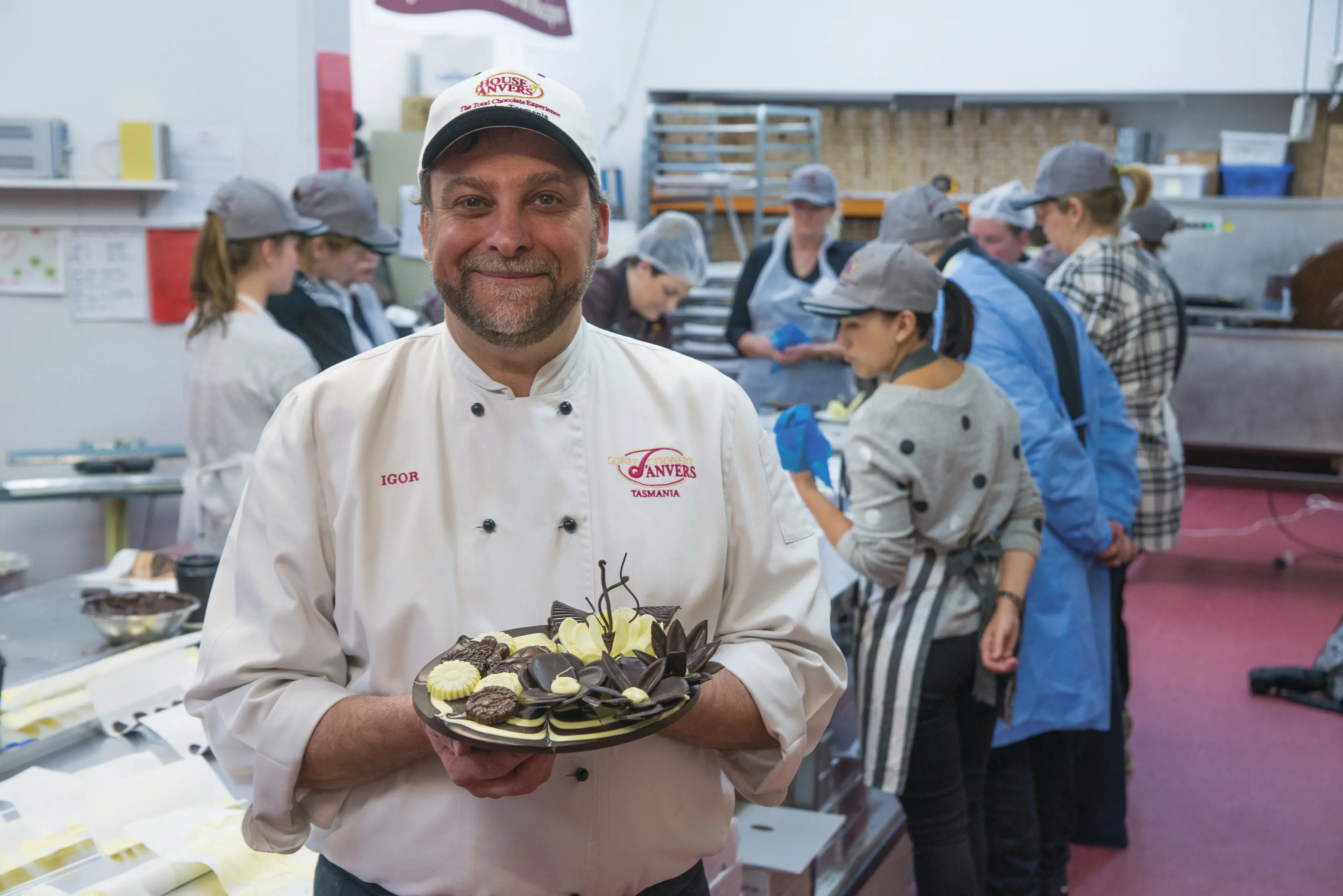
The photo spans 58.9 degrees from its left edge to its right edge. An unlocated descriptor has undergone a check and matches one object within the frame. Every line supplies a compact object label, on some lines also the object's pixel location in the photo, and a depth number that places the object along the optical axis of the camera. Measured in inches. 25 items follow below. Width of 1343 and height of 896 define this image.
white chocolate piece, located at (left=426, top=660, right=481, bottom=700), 40.6
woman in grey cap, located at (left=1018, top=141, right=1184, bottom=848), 127.7
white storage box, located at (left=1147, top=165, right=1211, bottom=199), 329.4
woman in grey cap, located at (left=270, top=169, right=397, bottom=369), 134.9
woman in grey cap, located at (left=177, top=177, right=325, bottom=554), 120.4
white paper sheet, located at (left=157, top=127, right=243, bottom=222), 167.5
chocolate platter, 39.3
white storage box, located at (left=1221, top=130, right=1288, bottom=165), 330.6
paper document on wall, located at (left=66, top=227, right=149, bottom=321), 167.3
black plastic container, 92.9
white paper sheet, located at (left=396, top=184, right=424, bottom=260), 241.1
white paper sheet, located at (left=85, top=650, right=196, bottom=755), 76.0
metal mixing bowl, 87.0
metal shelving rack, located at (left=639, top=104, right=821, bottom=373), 320.8
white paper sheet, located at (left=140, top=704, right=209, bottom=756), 74.0
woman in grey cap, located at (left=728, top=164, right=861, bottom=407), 175.8
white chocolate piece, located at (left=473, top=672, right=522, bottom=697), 40.5
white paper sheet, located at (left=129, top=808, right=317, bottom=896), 60.6
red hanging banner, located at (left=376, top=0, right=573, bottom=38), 227.1
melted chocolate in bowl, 88.6
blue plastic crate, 329.7
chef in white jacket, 46.2
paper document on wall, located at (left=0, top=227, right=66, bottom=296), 163.5
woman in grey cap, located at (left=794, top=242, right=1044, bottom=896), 88.8
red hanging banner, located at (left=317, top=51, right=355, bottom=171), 172.4
